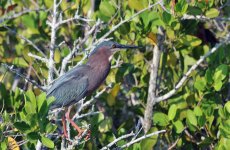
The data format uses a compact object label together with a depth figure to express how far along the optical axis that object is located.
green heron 9.76
